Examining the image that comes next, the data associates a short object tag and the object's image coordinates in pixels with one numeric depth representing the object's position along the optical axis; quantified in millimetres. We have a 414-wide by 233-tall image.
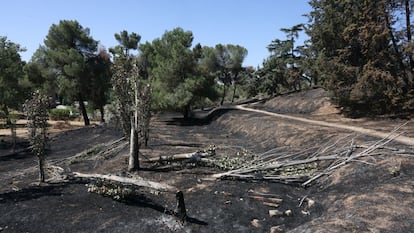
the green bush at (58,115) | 38844
